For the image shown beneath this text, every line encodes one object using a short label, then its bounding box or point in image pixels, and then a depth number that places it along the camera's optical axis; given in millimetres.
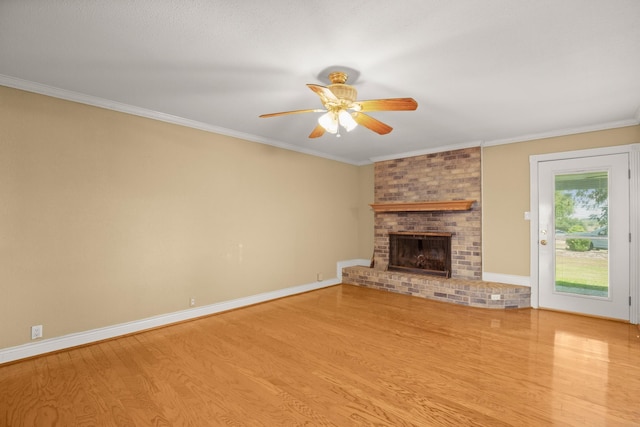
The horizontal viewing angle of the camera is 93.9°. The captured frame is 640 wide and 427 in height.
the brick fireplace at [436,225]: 4515
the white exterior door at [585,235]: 3803
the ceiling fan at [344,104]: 2309
